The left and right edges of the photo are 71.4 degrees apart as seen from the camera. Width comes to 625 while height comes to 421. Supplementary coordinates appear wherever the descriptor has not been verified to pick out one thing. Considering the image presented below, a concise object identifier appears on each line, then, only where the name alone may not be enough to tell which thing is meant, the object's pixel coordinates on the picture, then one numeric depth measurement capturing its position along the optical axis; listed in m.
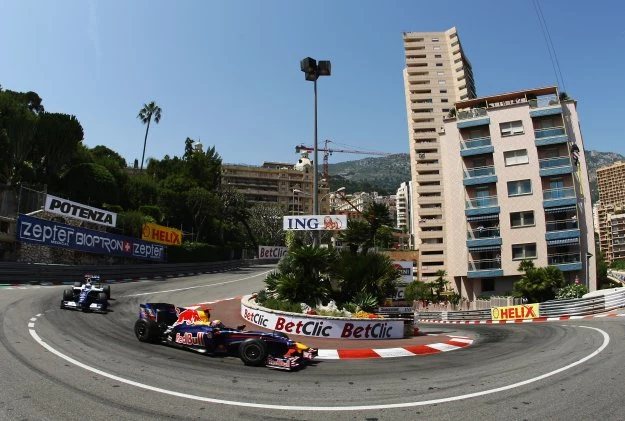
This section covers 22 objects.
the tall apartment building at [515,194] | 41.09
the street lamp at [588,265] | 40.16
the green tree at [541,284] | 32.59
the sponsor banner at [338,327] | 15.13
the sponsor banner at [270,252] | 77.71
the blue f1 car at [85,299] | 16.80
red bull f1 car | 9.88
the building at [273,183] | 160.25
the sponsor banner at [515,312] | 28.52
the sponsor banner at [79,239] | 30.48
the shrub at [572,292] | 29.86
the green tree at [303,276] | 17.89
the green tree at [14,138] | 42.91
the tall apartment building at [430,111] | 82.50
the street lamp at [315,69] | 20.02
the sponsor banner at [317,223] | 20.11
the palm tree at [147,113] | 93.69
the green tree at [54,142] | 46.81
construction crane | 184.60
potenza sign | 34.43
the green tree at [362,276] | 18.97
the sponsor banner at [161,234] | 45.69
